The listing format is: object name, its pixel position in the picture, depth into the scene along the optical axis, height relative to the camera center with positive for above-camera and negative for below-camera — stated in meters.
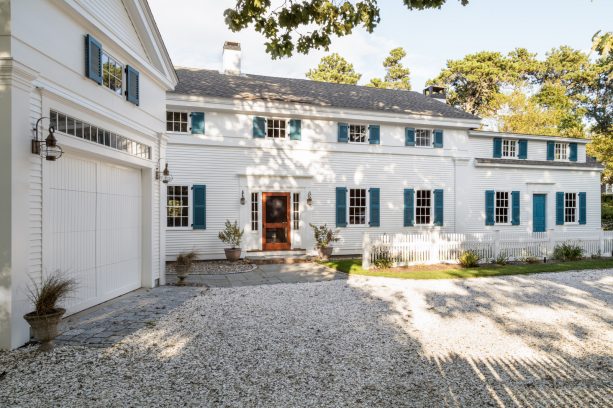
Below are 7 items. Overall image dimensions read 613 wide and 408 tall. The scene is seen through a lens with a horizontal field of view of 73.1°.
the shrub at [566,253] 13.88 -1.55
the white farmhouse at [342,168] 14.00 +1.51
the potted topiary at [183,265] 9.53 -1.34
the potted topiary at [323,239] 14.14 -1.12
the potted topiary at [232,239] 13.48 -1.07
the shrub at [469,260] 12.48 -1.60
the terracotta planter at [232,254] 13.45 -1.54
